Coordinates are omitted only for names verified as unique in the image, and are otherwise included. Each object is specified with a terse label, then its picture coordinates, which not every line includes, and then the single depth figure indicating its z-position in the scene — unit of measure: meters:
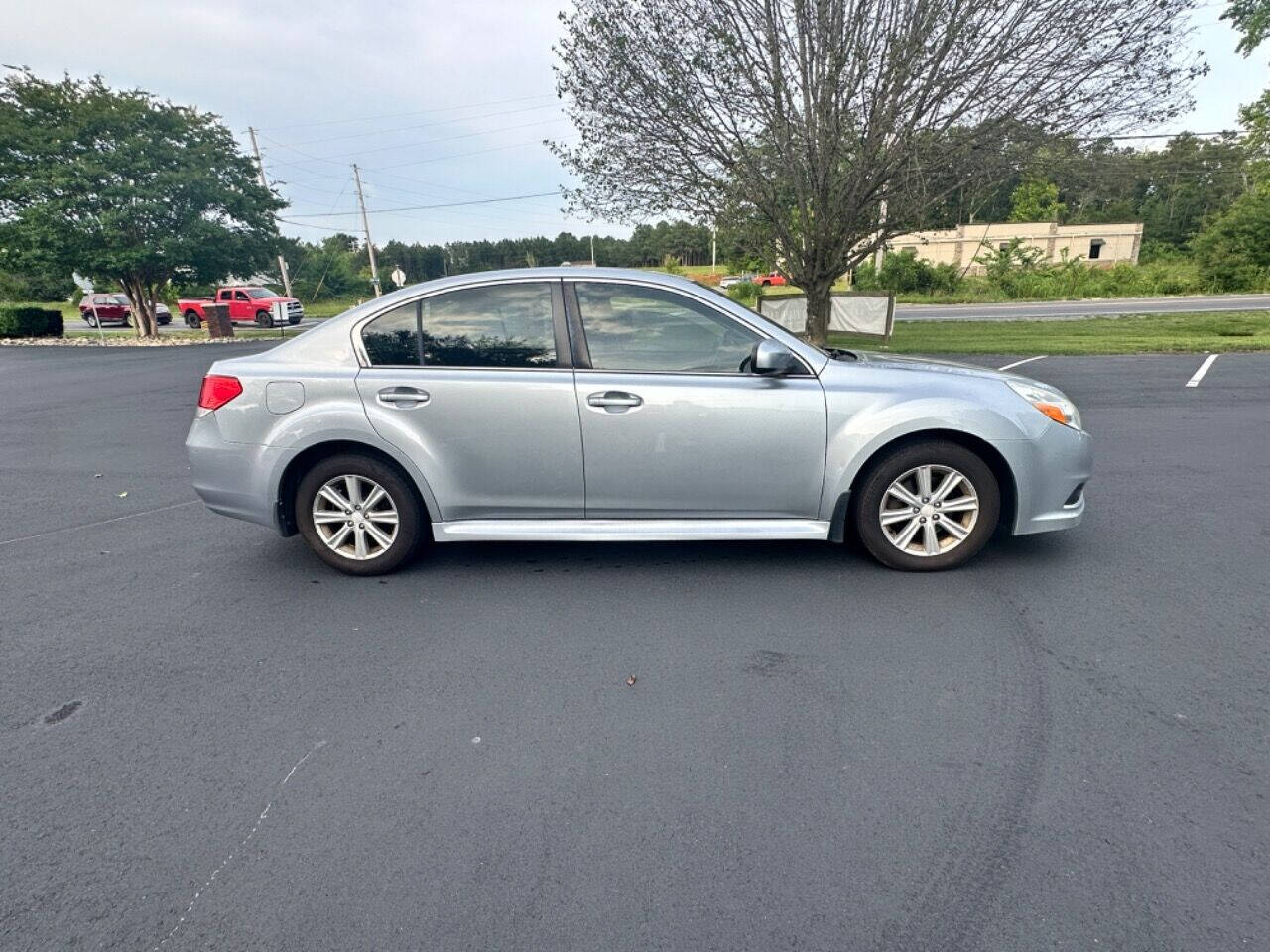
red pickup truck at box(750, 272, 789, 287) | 49.03
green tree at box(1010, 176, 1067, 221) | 52.12
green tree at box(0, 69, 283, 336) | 21.91
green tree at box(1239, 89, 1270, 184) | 33.72
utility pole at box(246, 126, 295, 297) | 39.59
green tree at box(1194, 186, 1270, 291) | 33.00
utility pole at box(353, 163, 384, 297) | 43.18
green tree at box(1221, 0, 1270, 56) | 21.62
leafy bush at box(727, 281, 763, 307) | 36.94
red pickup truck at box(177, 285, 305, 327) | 31.69
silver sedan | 3.79
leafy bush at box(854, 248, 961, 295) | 38.47
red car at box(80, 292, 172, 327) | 31.25
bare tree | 11.64
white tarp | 18.03
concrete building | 50.19
